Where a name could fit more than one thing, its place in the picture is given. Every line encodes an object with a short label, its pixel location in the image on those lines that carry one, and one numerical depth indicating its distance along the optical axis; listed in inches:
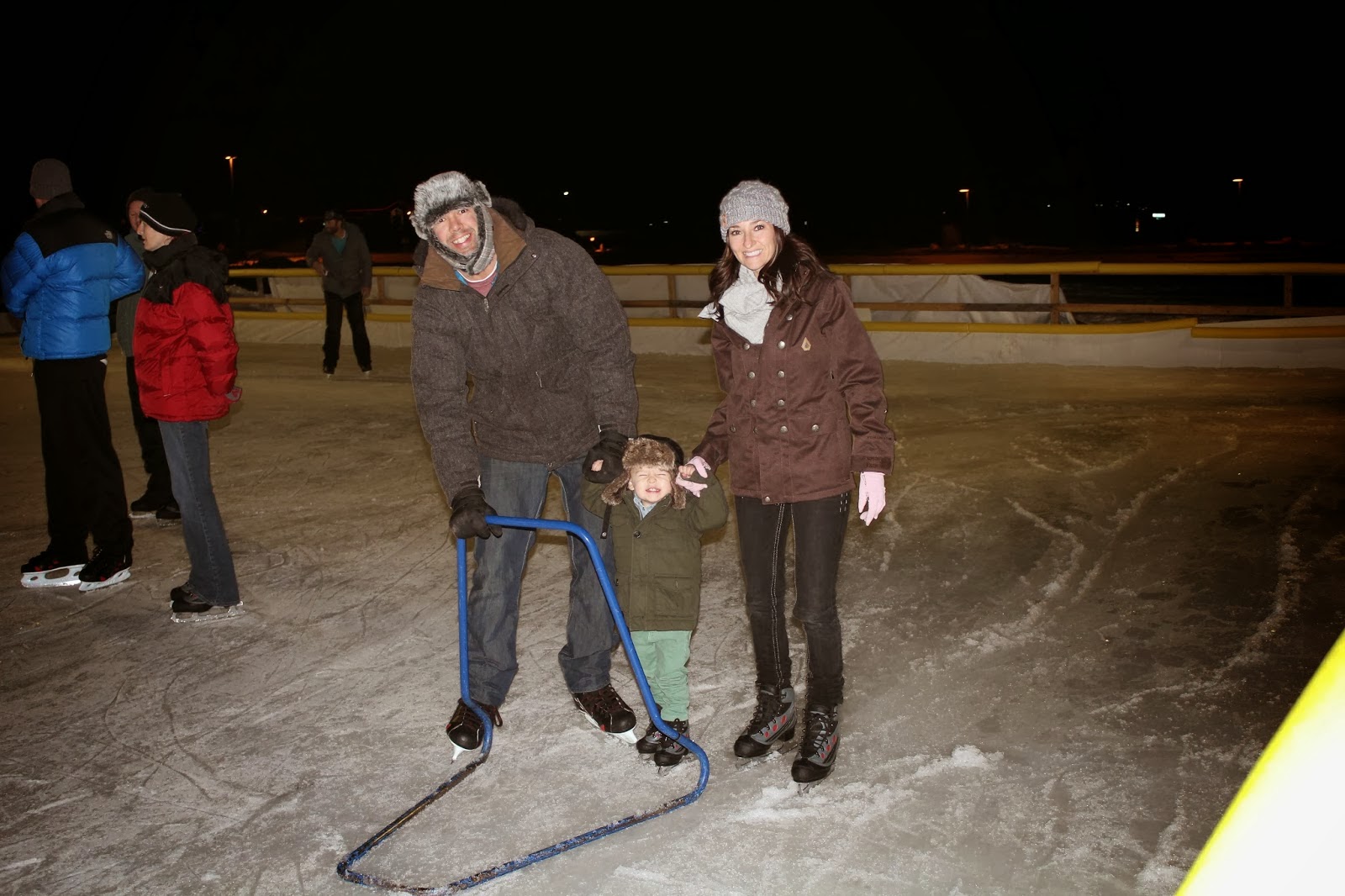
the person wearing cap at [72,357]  195.2
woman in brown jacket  124.6
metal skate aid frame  108.9
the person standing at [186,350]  178.9
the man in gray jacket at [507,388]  129.3
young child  132.2
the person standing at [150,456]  250.2
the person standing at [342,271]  448.8
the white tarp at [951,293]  507.5
